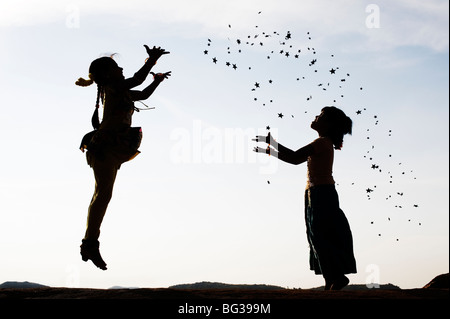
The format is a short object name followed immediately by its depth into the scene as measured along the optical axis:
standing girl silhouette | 7.23
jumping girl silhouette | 7.05
